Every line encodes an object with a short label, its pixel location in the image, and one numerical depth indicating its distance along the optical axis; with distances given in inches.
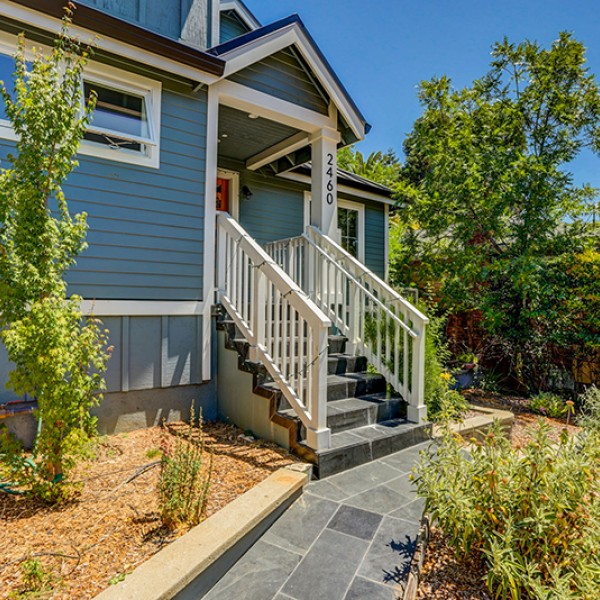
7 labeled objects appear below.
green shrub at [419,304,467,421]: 174.1
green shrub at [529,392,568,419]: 228.1
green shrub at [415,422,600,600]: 70.9
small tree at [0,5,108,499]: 89.4
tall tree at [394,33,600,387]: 249.6
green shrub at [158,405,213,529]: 85.7
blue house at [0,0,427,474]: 136.5
